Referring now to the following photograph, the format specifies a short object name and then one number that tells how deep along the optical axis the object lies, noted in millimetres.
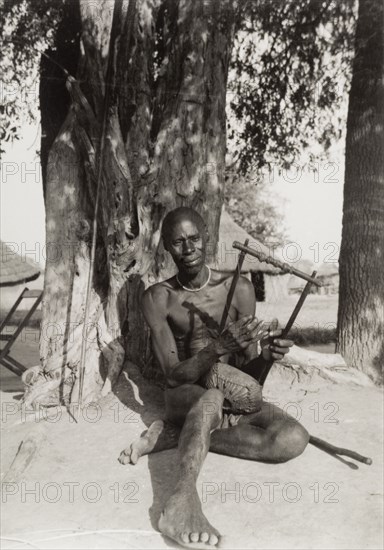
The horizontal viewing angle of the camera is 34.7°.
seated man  3506
